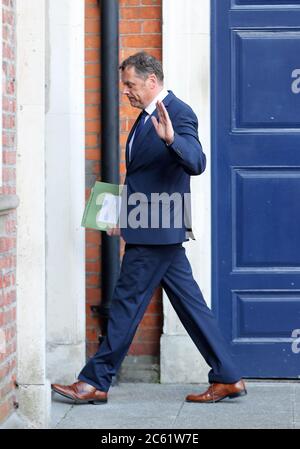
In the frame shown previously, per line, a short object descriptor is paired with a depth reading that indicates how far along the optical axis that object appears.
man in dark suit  14.92
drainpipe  16.52
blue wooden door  16.64
